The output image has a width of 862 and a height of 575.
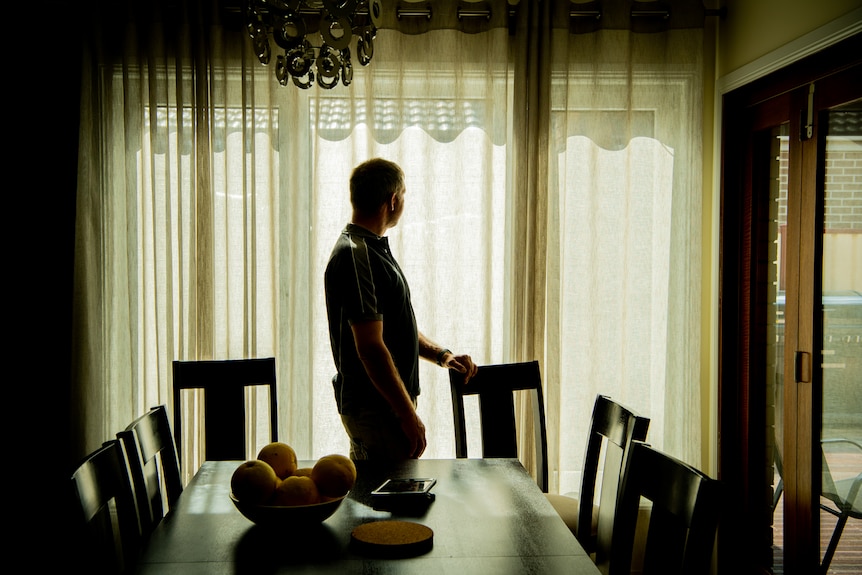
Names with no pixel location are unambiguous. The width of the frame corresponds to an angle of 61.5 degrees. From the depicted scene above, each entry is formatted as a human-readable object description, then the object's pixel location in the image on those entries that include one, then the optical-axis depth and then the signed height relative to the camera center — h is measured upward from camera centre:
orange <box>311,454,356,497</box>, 1.55 -0.45
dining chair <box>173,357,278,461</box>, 2.45 -0.44
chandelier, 1.69 +0.55
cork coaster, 1.45 -0.56
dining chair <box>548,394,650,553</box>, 1.89 -0.54
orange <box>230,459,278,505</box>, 1.49 -0.45
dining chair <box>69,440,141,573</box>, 1.34 -0.50
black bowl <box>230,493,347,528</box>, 1.49 -0.51
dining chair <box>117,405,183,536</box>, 1.82 -0.53
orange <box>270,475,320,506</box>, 1.51 -0.48
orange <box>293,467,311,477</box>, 1.63 -0.47
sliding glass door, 2.44 -0.21
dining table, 1.40 -0.58
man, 2.15 -0.19
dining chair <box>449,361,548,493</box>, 2.49 -0.49
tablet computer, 1.75 -0.55
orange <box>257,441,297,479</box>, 1.62 -0.43
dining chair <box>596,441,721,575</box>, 1.30 -0.48
